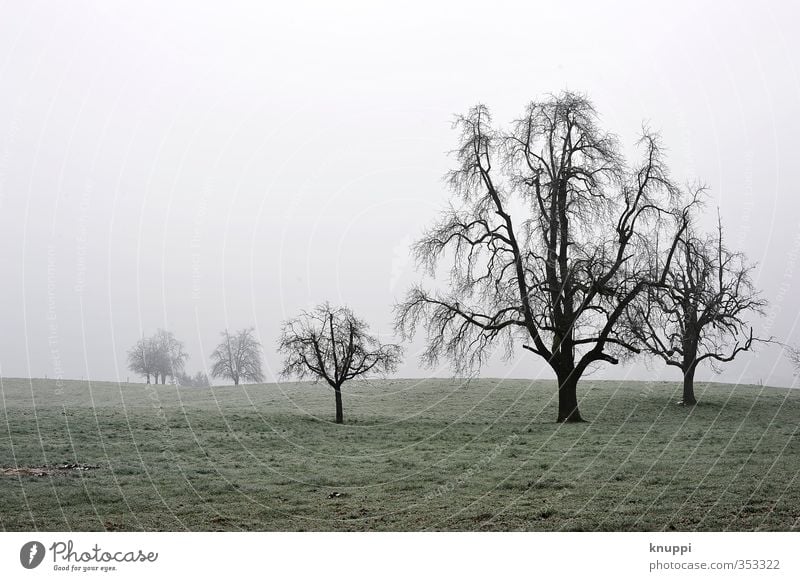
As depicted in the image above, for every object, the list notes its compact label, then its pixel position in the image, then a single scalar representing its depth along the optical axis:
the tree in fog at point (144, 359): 66.75
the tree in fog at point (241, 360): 67.56
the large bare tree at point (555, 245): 25.56
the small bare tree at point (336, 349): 31.83
